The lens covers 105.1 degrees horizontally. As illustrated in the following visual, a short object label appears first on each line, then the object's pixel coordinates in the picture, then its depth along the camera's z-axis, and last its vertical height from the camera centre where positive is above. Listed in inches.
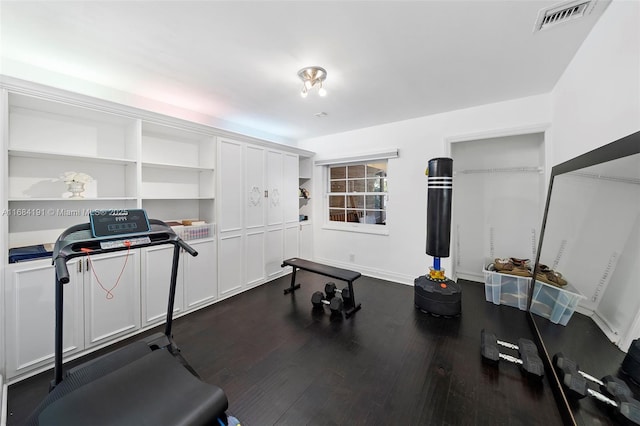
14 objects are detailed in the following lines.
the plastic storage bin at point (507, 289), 121.0 -40.0
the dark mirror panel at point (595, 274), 51.5 -16.1
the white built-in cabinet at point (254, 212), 134.0 -3.5
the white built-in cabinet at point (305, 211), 186.5 -3.1
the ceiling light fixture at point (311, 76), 92.8 +51.1
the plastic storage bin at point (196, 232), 117.0 -13.0
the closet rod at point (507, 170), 135.9 +24.0
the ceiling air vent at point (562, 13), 63.3 +53.9
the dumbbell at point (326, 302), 116.3 -46.3
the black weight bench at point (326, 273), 118.6 -33.0
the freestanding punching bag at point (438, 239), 113.1 -14.3
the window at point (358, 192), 172.4 +11.7
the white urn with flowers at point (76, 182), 90.2 +8.1
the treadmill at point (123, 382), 44.4 -37.7
